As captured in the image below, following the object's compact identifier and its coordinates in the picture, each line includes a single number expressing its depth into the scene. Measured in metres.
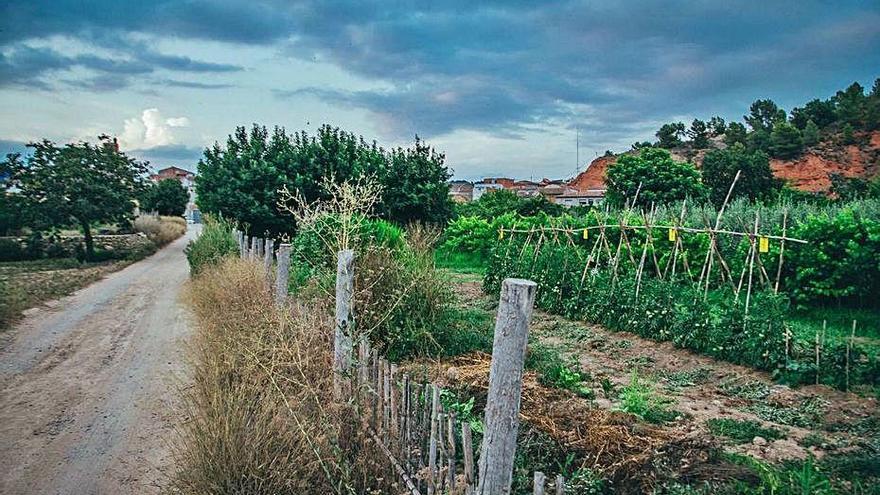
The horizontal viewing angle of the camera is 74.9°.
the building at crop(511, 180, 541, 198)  77.06
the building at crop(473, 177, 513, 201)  81.12
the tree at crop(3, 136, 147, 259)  19.31
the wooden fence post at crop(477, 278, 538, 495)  2.47
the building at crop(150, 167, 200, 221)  94.60
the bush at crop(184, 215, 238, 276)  12.83
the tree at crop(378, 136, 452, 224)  17.89
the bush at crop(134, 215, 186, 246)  26.44
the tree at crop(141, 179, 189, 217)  46.03
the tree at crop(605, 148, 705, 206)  33.47
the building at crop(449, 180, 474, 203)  91.08
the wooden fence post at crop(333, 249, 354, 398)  4.73
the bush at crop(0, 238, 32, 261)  20.25
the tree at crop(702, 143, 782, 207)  34.41
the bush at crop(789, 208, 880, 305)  10.02
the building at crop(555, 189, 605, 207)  59.38
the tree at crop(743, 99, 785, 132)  57.73
